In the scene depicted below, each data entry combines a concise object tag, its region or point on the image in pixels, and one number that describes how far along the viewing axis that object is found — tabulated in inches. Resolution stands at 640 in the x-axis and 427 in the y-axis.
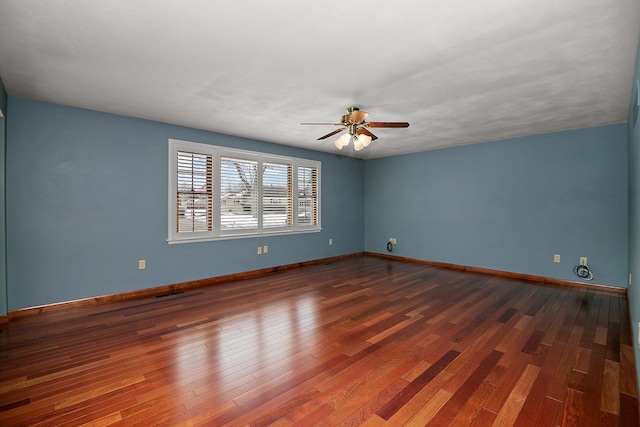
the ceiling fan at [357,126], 133.3
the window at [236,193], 176.1
